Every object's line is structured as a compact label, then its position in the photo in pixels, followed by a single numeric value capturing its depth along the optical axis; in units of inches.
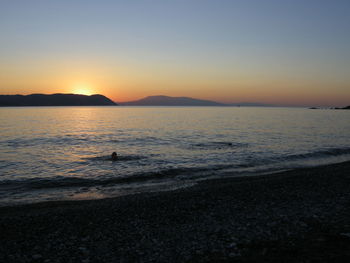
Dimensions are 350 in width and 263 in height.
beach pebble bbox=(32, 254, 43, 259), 280.7
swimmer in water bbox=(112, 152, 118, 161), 992.9
